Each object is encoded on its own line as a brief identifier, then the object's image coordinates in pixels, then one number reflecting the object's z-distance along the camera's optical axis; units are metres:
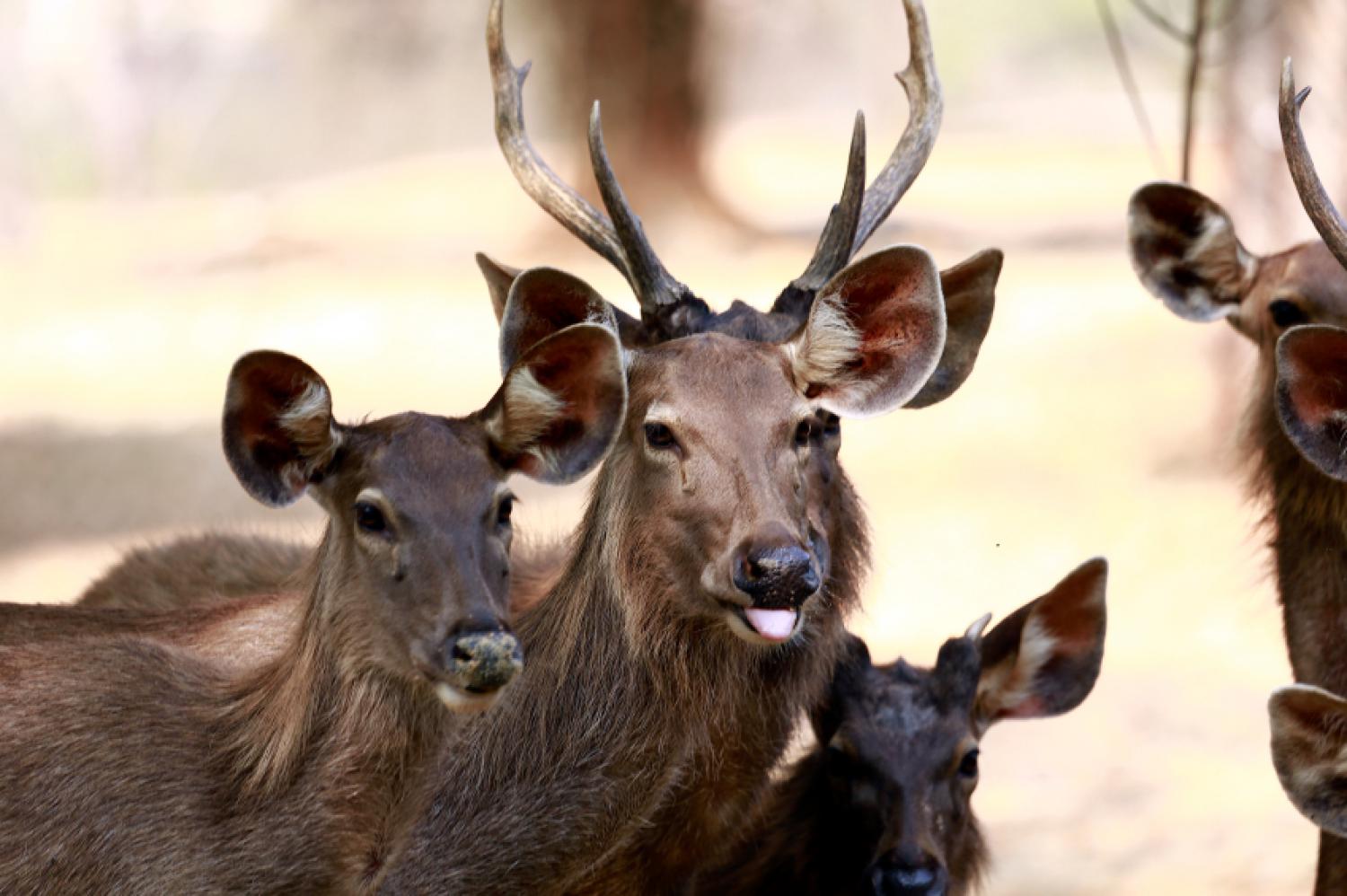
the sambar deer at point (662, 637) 10.98
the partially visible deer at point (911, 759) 12.19
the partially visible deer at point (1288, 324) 11.67
